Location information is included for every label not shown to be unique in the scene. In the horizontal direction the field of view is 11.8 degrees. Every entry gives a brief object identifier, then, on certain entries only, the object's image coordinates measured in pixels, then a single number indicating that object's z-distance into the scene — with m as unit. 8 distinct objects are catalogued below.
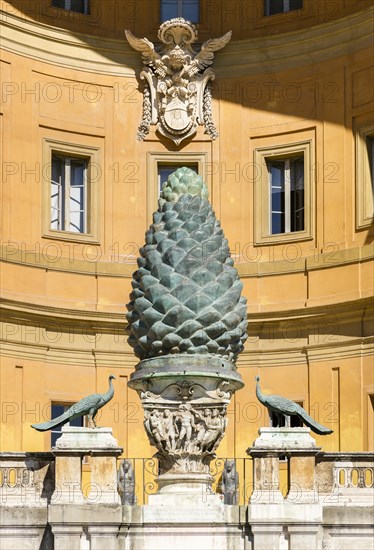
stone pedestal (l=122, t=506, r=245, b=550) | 20.33
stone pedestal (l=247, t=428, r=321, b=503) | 20.73
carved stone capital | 20.47
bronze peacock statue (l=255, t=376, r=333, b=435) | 20.97
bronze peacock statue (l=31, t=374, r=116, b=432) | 20.95
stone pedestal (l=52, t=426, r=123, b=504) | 20.66
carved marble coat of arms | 33.84
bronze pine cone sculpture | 20.41
